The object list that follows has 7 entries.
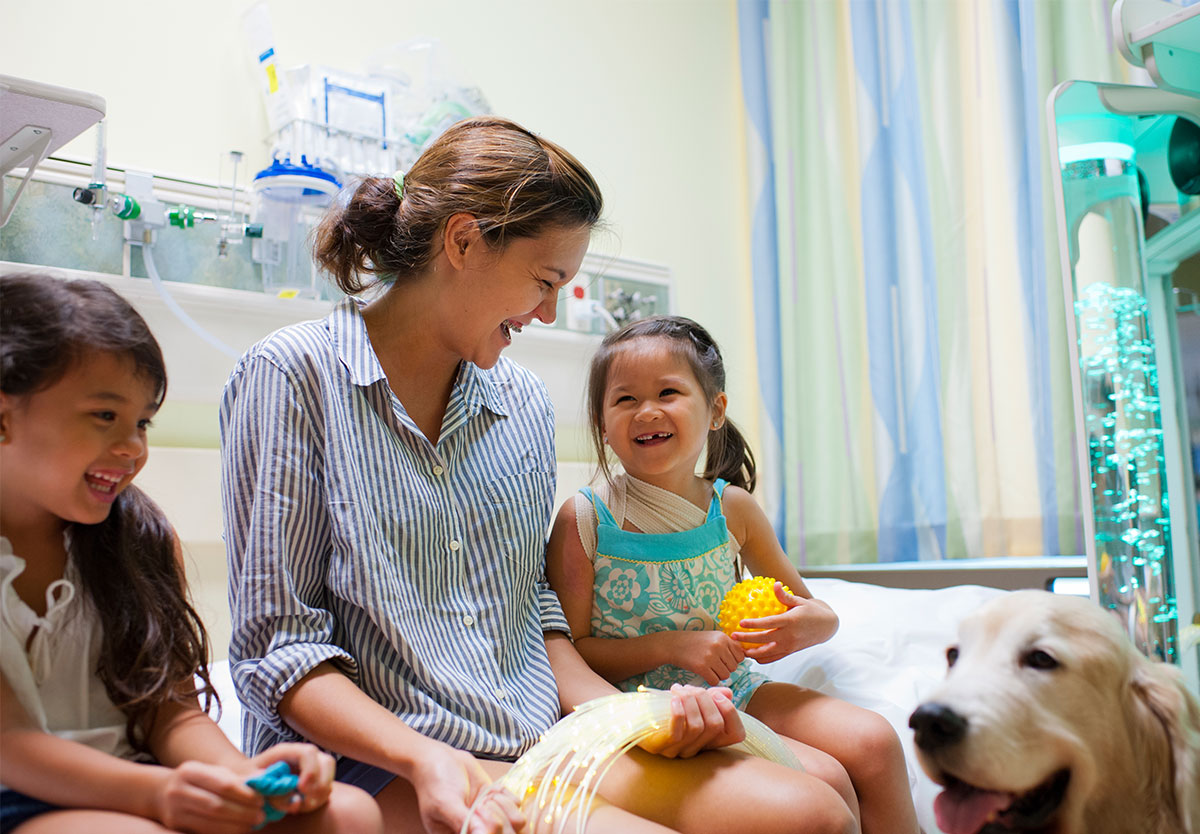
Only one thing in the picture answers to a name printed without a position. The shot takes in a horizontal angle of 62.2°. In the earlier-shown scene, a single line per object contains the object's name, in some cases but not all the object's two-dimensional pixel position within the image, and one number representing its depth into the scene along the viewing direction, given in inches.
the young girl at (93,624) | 30.5
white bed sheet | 55.8
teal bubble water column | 44.8
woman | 39.3
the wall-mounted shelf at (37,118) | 43.9
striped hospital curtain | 87.4
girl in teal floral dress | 48.6
